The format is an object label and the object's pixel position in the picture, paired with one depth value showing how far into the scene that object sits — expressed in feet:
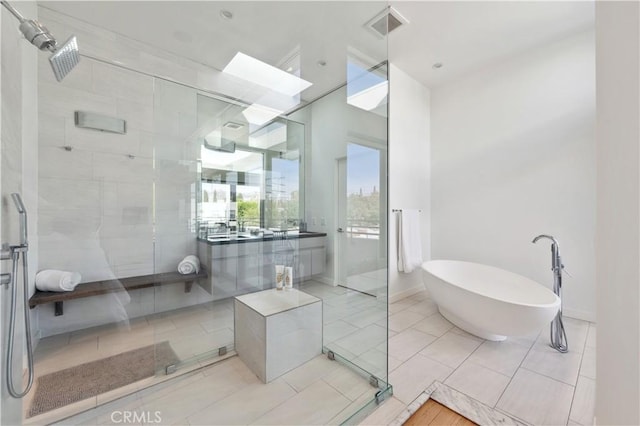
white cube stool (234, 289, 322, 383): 6.08
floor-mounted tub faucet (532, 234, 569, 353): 7.33
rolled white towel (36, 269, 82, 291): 7.25
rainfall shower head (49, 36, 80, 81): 4.40
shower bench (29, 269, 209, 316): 7.13
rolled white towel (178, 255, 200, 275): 9.17
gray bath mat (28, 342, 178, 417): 5.41
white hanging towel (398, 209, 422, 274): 11.14
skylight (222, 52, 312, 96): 8.87
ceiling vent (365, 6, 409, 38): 7.27
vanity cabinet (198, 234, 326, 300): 9.37
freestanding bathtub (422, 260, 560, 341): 6.68
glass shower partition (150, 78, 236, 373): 8.57
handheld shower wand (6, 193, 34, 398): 3.90
